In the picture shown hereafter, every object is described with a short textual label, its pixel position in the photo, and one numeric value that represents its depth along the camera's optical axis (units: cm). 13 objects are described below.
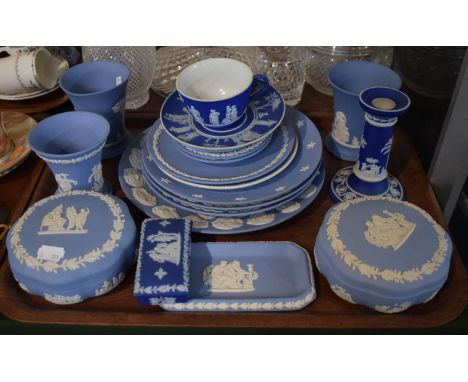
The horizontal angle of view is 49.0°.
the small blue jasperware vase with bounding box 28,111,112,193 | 91
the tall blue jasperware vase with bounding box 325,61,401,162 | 102
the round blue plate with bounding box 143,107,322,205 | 90
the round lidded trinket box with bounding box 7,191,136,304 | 81
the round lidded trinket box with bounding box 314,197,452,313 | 78
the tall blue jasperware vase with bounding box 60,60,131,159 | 101
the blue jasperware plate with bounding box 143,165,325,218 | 90
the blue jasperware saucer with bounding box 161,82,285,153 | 93
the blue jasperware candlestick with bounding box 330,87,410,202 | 89
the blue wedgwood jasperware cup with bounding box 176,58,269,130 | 91
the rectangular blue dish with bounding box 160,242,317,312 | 82
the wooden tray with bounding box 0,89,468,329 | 80
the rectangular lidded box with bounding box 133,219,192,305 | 79
